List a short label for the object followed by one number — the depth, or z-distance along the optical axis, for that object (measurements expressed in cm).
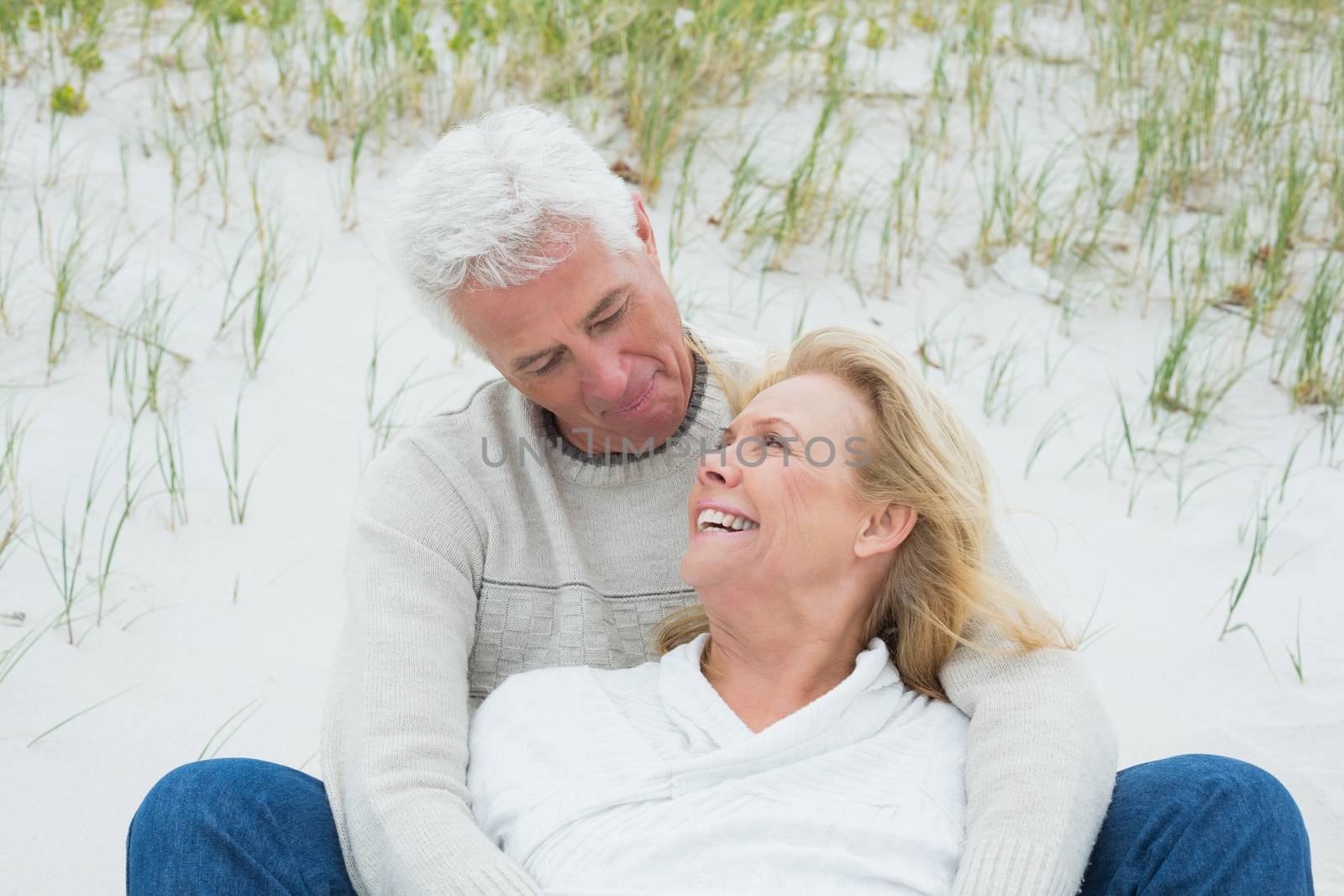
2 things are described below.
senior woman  214
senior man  212
